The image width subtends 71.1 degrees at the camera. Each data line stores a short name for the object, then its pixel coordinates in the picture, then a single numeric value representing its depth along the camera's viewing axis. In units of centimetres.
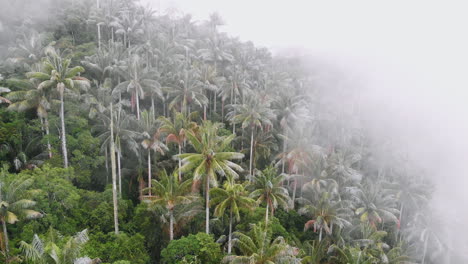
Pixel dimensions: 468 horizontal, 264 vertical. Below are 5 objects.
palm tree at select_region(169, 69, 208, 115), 4091
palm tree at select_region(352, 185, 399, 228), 4009
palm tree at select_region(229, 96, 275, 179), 4003
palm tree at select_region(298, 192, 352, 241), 3631
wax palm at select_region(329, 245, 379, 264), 3092
